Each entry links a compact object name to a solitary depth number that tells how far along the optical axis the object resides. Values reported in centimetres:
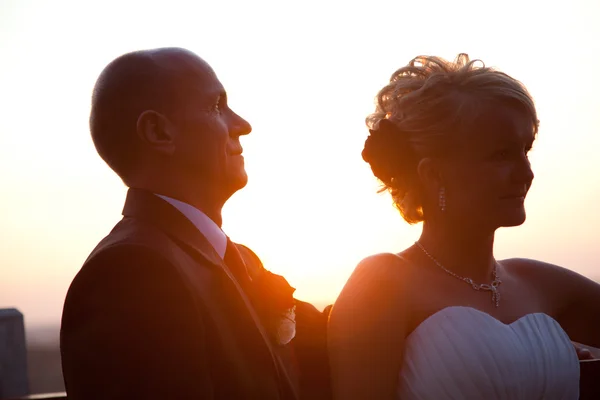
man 238
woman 364
